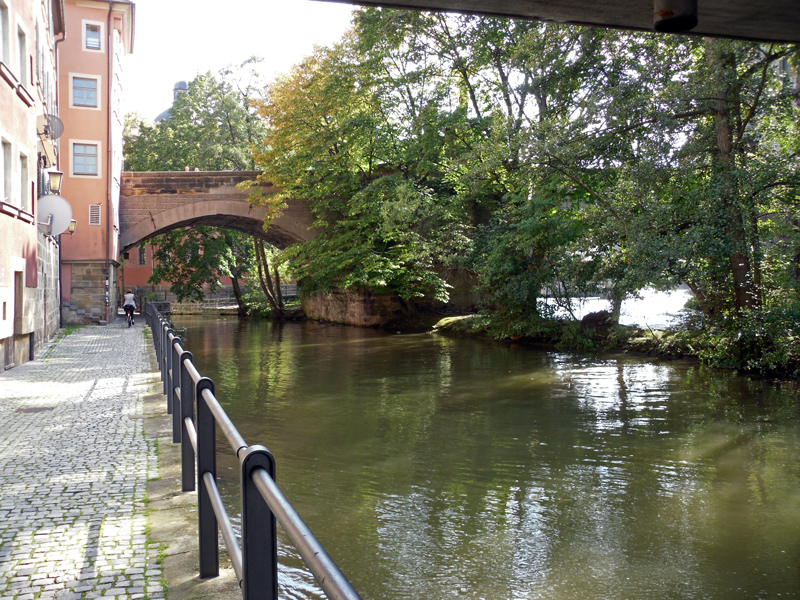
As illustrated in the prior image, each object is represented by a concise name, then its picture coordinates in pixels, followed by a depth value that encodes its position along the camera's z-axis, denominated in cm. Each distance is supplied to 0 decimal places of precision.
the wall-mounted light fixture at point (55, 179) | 1559
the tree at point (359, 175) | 2022
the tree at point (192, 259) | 3038
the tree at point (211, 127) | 3078
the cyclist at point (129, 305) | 2264
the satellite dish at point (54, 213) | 1451
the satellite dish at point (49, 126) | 1524
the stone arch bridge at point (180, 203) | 2514
